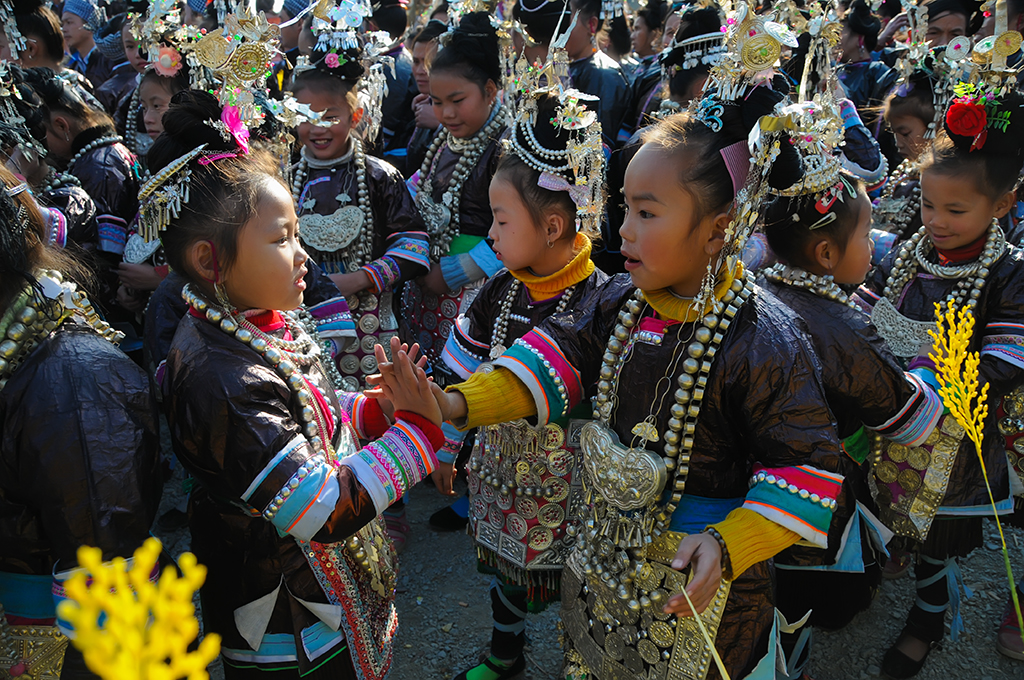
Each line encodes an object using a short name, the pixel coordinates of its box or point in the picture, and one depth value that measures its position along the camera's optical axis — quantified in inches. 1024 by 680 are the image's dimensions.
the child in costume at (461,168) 149.9
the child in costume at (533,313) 97.0
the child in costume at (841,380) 81.5
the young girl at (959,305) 99.3
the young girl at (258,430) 68.1
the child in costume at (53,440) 60.2
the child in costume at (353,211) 143.0
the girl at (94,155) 155.9
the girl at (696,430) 63.1
